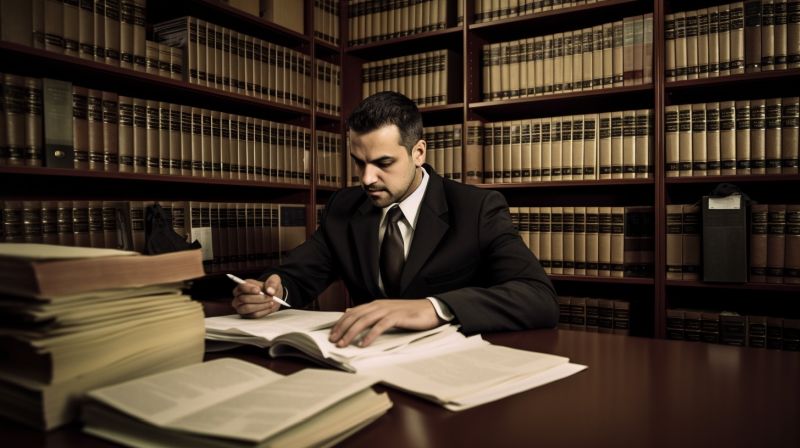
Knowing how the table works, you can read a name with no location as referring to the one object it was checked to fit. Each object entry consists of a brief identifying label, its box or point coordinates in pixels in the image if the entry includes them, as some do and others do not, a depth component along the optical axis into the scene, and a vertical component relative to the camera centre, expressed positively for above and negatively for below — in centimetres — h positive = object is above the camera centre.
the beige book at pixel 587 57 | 257 +67
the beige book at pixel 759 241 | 221 -15
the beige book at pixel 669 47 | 239 +66
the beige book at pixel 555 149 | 262 +26
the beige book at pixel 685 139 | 235 +27
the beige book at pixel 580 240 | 255 -15
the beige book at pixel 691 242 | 233 -15
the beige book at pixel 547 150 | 264 +26
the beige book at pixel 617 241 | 247 -15
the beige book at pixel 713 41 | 230 +66
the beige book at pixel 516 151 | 271 +26
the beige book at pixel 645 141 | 244 +27
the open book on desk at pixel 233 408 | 50 -19
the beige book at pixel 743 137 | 225 +26
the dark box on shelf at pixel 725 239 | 221 -14
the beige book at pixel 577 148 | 257 +26
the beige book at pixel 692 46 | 235 +66
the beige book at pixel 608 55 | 252 +67
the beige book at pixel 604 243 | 250 -16
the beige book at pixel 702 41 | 232 +67
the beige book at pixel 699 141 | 233 +26
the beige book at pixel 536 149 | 266 +27
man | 159 -7
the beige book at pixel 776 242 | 219 -15
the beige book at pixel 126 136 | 210 +28
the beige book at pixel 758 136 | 222 +26
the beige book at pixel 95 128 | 201 +29
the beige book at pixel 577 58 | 258 +67
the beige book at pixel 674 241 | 237 -15
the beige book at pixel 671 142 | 238 +26
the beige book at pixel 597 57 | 254 +67
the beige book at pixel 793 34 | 215 +64
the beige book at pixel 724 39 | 229 +66
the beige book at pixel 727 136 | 227 +27
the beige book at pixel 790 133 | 217 +27
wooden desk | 58 -24
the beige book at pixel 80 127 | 196 +29
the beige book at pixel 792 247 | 217 -17
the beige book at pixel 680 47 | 237 +65
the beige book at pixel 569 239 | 257 -15
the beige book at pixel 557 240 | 259 -15
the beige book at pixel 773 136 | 220 +26
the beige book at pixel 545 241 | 262 -16
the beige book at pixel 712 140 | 230 +26
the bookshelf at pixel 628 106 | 239 +48
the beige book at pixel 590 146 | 254 +27
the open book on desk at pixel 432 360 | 70 -22
